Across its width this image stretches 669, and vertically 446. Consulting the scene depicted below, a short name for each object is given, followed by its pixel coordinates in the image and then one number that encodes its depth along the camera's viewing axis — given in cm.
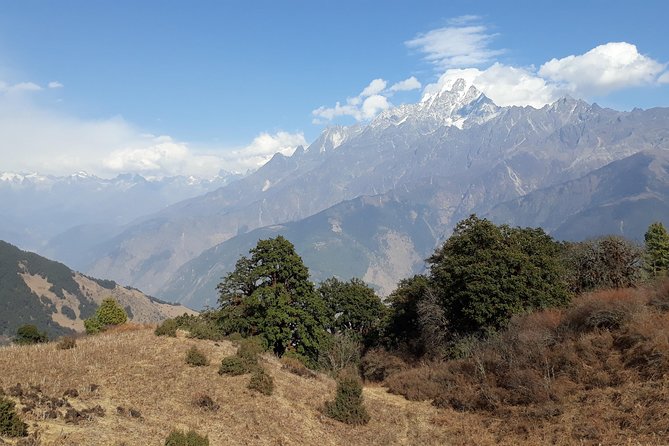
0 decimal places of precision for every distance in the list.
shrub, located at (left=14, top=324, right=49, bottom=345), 3547
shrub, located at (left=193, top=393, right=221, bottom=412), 2048
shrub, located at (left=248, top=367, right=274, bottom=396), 2373
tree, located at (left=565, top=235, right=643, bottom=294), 4472
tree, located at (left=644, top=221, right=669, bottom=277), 6178
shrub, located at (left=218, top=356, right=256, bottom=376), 2530
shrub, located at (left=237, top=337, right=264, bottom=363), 2687
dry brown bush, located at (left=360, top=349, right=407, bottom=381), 4181
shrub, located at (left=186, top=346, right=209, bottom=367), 2580
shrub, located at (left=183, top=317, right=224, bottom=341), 3231
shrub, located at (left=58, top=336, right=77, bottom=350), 2714
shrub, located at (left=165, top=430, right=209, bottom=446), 1350
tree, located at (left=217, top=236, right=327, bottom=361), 4197
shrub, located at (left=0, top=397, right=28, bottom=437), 1302
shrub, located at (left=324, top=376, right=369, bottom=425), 2284
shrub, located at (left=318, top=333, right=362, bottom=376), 4716
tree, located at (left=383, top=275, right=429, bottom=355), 5144
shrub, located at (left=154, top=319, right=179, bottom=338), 3164
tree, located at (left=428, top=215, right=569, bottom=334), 3612
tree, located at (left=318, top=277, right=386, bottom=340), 6176
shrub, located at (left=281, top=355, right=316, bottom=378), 3041
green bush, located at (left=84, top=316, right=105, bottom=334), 4842
